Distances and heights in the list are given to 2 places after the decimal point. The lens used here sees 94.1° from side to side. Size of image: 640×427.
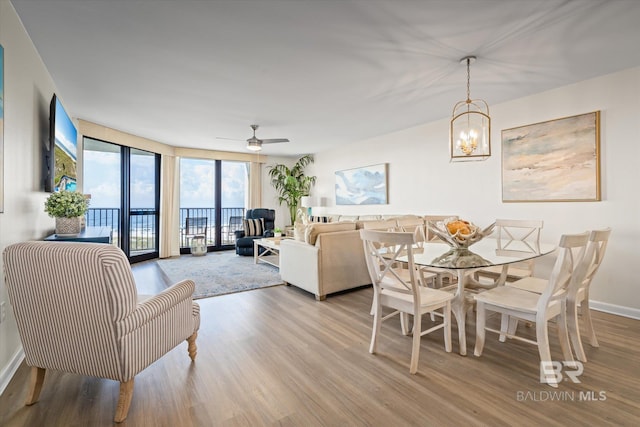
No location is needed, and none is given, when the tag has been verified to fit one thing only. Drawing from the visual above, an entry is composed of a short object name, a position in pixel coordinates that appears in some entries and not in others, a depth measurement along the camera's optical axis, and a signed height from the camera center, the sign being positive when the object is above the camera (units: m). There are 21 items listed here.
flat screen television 2.79 +0.67
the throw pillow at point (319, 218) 7.22 -0.11
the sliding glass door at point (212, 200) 7.43 +0.37
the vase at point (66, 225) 2.66 -0.10
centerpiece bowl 2.34 -0.16
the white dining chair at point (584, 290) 2.04 -0.60
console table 2.44 -0.20
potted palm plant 8.02 +0.86
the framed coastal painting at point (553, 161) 3.27 +0.64
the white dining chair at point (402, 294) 2.07 -0.62
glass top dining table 2.17 -0.35
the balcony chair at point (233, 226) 7.80 -0.32
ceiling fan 4.72 +1.13
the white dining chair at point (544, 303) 1.88 -0.63
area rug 4.18 -1.00
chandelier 2.97 +1.25
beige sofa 3.70 -0.56
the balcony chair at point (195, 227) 7.38 -0.32
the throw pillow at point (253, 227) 6.87 -0.31
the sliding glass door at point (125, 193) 5.43 +0.41
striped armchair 1.53 -0.53
